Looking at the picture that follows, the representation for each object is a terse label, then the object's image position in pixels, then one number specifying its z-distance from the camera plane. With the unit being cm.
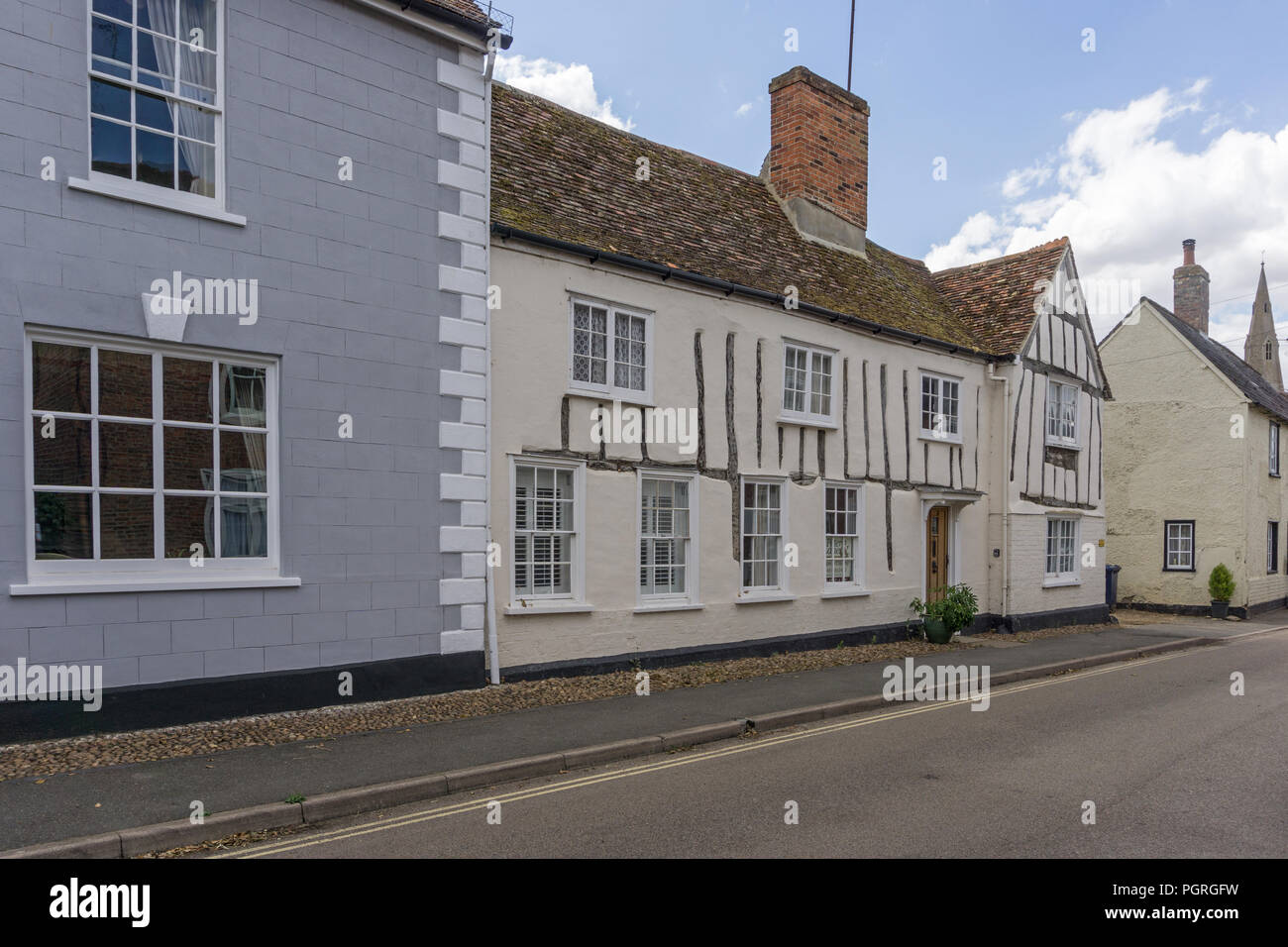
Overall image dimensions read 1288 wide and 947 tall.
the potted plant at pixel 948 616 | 1638
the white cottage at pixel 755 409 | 1166
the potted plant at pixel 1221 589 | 2502
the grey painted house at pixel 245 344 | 775
